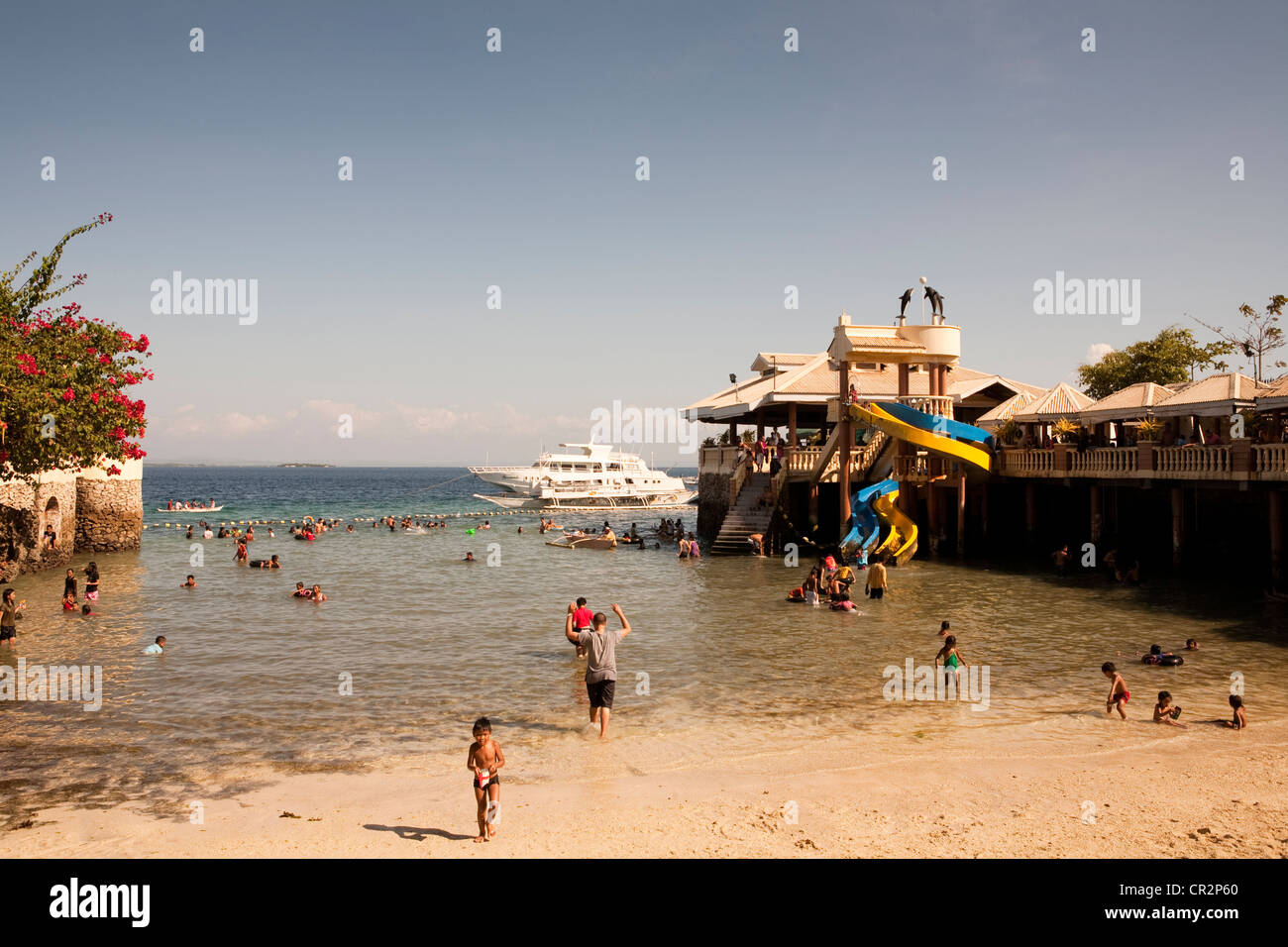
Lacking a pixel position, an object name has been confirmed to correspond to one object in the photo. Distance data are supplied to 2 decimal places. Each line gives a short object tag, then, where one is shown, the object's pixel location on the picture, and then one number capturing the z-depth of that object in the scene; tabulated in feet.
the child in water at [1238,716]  40.60
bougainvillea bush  81.66
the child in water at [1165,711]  41.86
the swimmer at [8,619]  63.05
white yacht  276.82
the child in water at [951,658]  51.31
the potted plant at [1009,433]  109.19
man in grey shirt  39.06
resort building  82.69
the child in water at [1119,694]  43.12
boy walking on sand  27.37
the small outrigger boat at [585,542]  143.13
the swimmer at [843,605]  76.00
